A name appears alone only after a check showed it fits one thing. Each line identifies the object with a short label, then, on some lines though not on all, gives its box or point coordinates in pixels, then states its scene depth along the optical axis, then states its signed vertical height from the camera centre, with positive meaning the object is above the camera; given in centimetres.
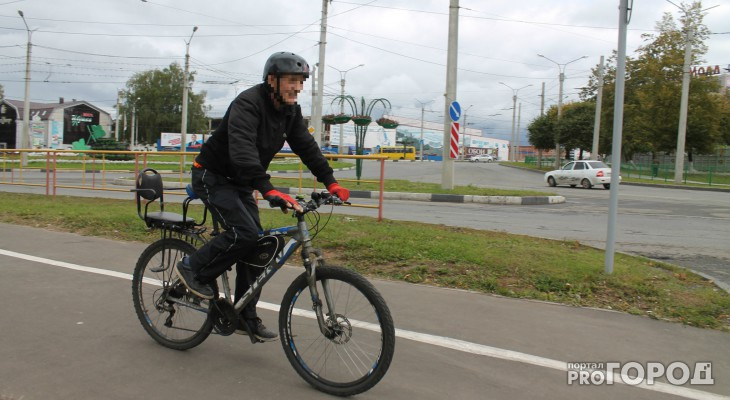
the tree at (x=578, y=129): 4481 +390
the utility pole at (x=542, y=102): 5380 +727
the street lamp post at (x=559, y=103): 4506 +612
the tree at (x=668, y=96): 3672 +586
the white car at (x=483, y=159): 9069 +221
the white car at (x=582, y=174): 2594 +10
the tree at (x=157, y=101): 8481 +883
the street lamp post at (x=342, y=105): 2380 +271
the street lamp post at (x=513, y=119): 7100 +738
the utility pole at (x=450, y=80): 1767 +296
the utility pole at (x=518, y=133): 8242 +663
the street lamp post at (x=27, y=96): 3089 +333
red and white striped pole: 1689 +103
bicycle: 294 -87
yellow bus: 7514 +254
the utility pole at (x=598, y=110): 3322 +415
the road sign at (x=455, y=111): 1642 +182
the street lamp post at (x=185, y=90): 3542 +447
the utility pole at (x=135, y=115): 8329 +647
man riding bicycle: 308 -4
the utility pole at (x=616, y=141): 552 +38
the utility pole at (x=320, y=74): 2283 +388
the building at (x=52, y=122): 6159 +389
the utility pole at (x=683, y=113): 2981 +382
